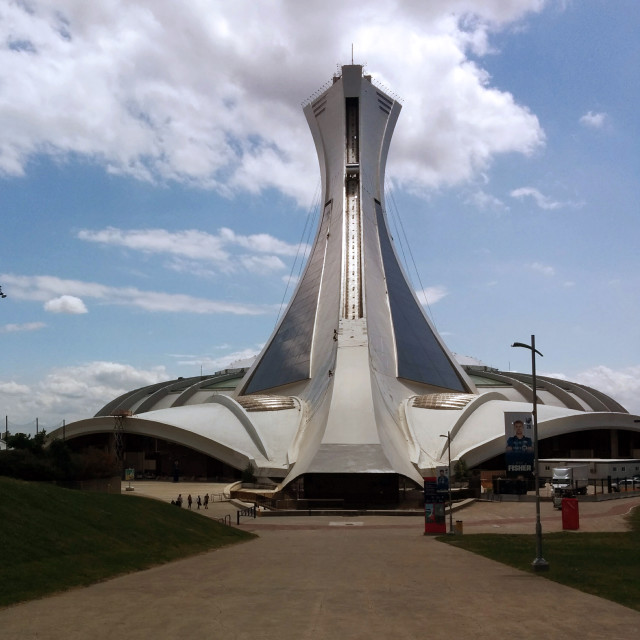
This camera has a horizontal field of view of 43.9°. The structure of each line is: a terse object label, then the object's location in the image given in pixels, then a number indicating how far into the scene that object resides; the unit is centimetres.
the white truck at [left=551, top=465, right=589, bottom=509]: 3669
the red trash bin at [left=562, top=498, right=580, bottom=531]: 2350
